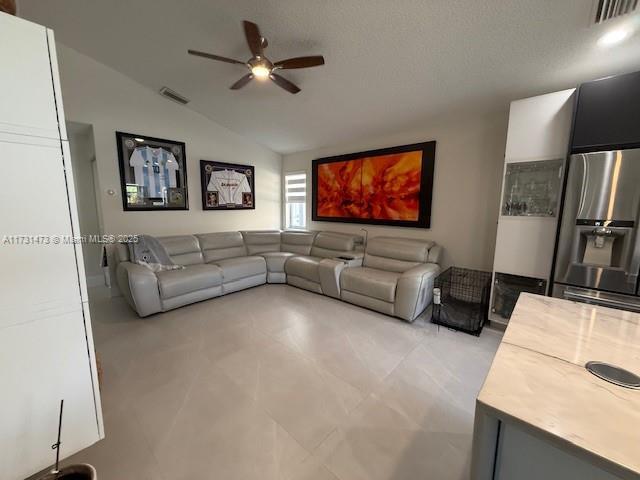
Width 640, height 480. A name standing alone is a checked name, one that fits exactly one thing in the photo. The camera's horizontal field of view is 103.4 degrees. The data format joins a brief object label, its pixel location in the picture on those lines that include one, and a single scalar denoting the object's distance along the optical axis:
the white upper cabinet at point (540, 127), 2.13
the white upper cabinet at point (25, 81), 0.98
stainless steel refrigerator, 1.85
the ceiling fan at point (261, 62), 1.93
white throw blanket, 3.25
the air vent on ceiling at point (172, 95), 3.61
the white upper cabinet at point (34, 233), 1.03
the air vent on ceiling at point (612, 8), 1.51
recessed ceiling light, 1.72
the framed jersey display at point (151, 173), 3.61
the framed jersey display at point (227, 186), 4.42
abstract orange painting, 3.53
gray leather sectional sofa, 2.87
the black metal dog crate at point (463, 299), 2.71
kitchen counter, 0.55
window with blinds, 5.23
